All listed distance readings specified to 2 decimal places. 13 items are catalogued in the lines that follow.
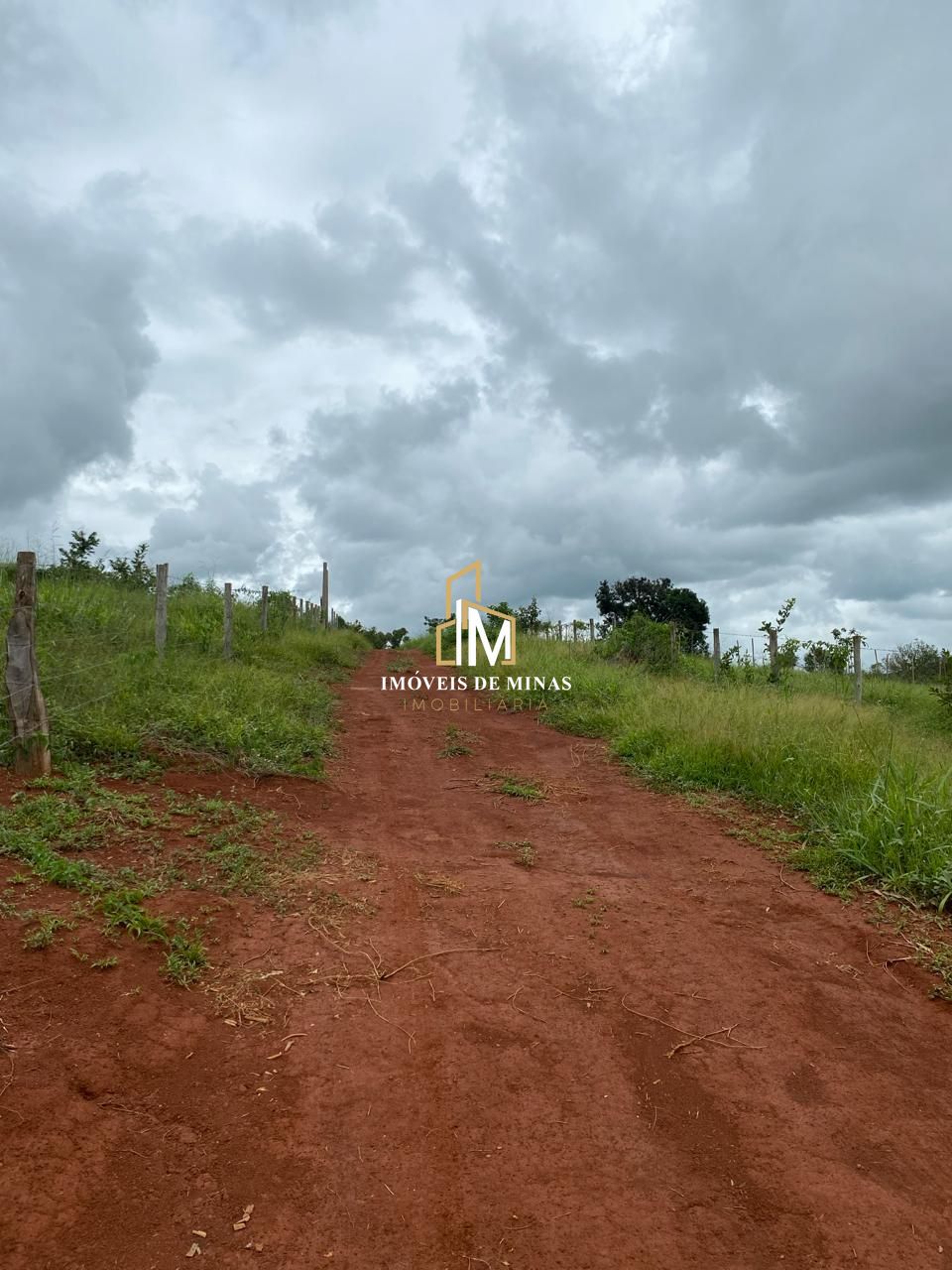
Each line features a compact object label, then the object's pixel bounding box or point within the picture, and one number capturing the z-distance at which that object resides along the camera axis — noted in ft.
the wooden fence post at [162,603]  31.53
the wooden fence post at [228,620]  37.76
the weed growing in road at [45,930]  11.17
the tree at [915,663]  70.13
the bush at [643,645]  53.67
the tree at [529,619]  77.41
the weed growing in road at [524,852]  17.13
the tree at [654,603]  103.96
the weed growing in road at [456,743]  28.76
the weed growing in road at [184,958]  11.12
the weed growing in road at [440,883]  15.15
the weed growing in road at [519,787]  23.07
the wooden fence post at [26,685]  17.63
